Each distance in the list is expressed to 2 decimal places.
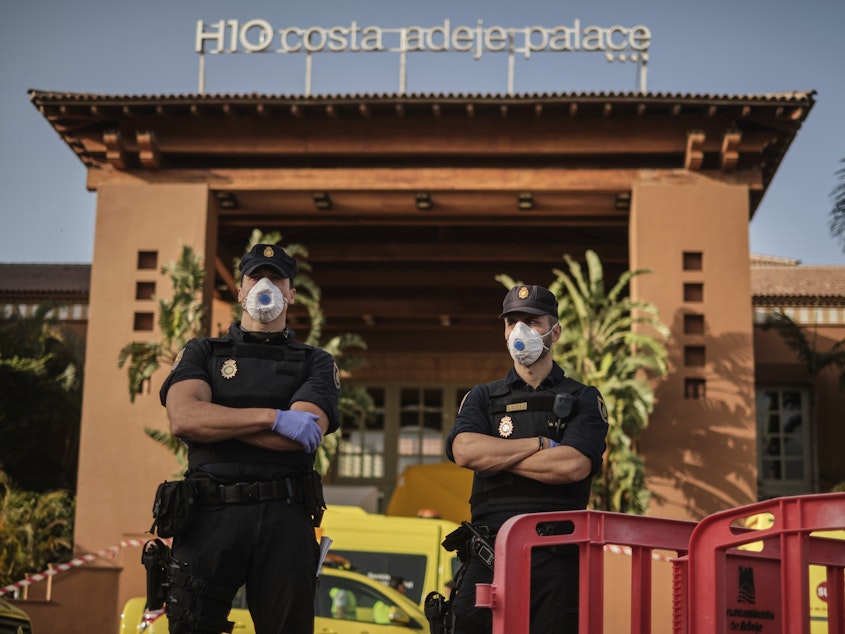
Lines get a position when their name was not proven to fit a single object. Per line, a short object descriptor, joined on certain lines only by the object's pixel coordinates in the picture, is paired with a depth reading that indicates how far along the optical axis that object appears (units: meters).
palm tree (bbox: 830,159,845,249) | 9.45
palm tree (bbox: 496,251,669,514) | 13.79
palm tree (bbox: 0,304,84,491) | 18.59
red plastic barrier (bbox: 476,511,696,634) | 4.37
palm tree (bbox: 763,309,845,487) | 18.75
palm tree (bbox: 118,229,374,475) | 14.28
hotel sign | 17.42
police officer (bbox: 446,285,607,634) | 4.70
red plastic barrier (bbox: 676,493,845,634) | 3.81
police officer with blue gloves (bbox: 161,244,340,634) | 4.55
